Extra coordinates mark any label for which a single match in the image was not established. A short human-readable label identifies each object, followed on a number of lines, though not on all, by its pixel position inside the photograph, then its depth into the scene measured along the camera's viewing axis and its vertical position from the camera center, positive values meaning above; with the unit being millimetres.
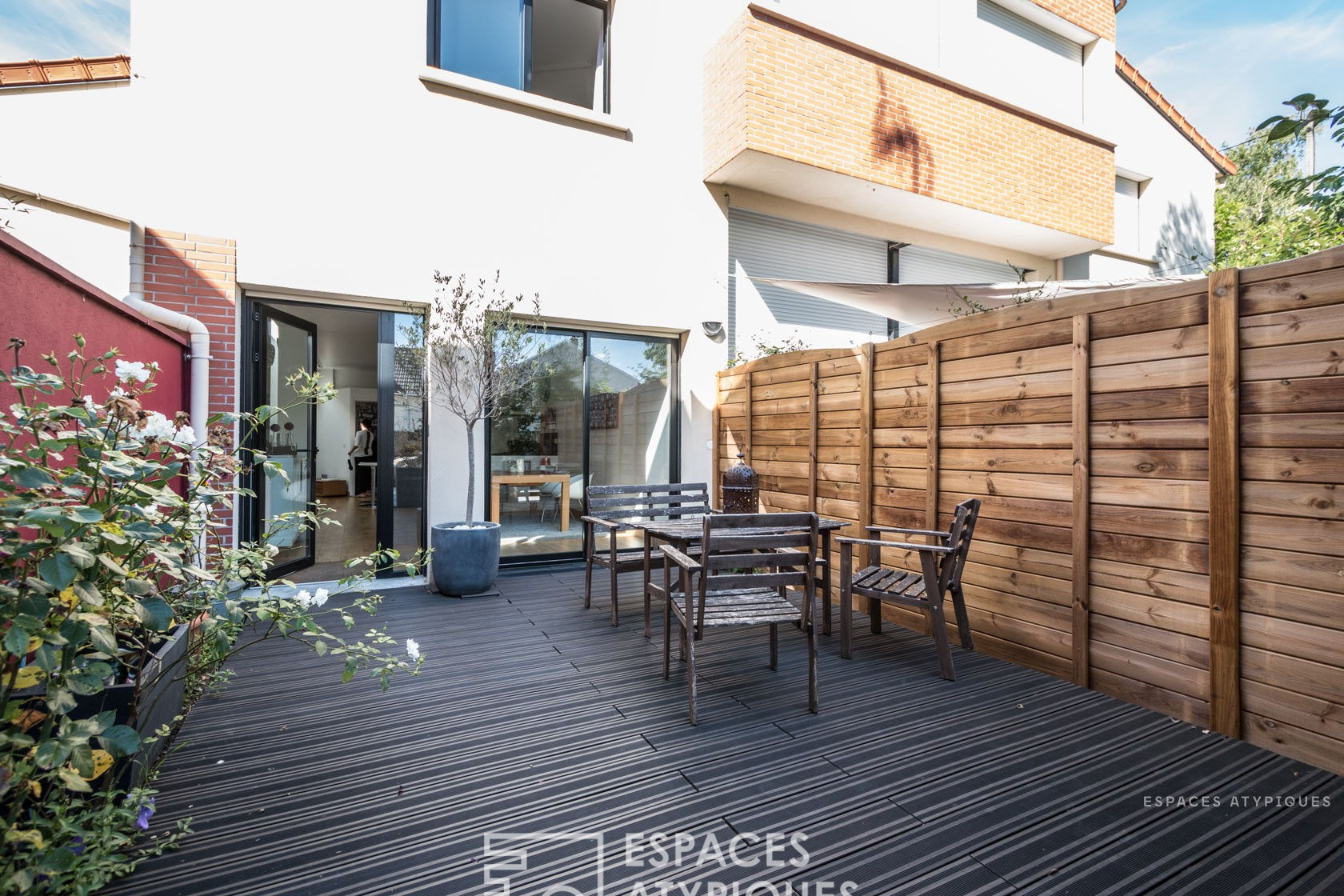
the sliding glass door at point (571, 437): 5723 +158
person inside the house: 10469 -18
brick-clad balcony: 5676 +3278
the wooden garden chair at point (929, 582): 3113 -725
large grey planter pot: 4730 -836
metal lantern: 4988 -293
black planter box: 1822 -819
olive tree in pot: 4758 +671
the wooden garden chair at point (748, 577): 2645 -565
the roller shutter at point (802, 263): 6797 +2262
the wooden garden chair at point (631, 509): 4156 -437
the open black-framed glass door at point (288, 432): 5113 +193
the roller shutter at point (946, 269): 7934 +2549
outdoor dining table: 3301 -495
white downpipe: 4066 +841
